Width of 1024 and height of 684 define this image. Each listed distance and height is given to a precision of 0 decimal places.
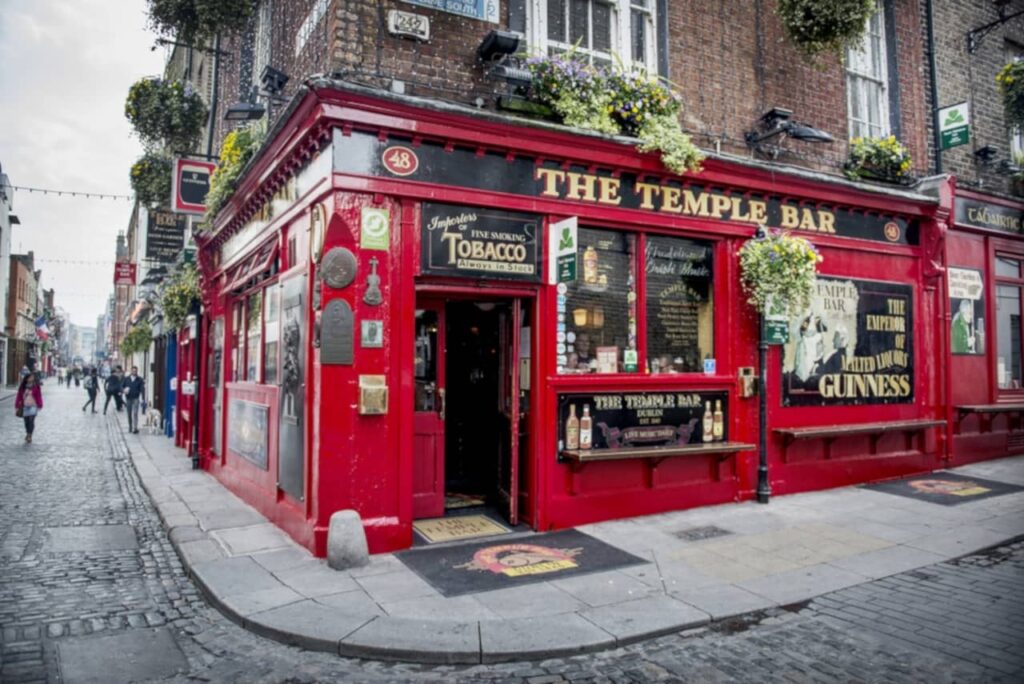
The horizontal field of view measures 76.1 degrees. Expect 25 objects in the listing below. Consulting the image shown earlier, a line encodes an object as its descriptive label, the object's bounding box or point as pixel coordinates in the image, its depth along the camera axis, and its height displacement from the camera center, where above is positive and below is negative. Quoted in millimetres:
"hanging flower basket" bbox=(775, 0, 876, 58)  8555 +4577
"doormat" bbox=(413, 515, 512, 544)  7155 -1807
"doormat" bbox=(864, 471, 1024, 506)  8816 -1735
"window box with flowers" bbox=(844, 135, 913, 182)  10406 +3340
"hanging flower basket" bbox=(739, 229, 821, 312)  8539 +1298
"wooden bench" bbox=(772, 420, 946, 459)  9031 -918
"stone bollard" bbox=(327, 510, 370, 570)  6051 -1618
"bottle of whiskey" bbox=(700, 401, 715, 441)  8508 -753
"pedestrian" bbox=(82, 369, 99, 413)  26391 -653
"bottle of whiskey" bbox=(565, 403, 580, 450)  7562 -732
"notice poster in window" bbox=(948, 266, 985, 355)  11203 +974
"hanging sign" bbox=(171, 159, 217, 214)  11914 +3421
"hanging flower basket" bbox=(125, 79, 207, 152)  13438 +5389
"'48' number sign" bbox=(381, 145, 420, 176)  6723 +2157
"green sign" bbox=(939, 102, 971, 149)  11031 +4120
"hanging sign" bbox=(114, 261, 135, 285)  23922 +3585
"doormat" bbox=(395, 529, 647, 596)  5789 -1858
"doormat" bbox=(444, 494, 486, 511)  8352 -1719
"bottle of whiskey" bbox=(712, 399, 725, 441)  8586 -735
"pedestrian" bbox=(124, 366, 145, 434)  18656 -751
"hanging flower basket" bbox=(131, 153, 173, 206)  15156 +4548
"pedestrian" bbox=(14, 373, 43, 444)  15438 -729
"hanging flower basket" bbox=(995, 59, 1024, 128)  11203 +4790
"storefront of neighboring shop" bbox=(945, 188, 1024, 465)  11148 +734
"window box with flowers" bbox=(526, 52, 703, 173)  7668 +3214
